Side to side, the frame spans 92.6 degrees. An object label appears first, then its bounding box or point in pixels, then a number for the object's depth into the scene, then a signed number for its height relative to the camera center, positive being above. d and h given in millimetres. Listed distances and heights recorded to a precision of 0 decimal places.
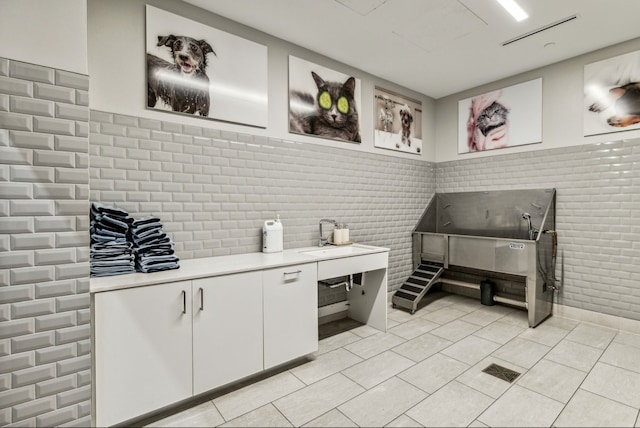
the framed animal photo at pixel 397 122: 4234 +1292
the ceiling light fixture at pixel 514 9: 2697 +1829
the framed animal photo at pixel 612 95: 3342 +1304
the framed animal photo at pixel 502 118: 4051 +1310
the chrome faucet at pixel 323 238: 3537 -323
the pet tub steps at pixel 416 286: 4072 -1058
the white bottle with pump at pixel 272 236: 2994 -255
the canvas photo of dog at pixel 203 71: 2516 +1252
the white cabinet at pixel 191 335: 1813 -862
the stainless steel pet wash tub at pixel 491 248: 3627 -496
